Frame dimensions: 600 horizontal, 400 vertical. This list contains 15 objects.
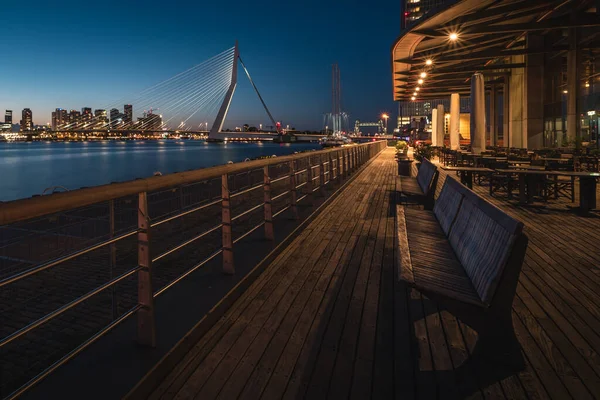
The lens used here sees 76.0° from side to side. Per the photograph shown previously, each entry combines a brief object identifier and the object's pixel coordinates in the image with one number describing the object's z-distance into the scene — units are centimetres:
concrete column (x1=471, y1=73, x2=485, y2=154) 1206
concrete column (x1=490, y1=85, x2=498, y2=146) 2628
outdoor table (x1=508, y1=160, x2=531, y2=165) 892
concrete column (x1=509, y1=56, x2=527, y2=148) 1891
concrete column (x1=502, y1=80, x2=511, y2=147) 2188
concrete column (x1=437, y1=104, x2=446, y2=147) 2130
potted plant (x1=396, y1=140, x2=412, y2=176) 1035
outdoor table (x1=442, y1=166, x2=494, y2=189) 767
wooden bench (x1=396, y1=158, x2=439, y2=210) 518
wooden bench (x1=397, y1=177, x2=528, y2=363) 183
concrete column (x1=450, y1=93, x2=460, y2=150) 1738
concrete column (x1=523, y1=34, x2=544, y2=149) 1792
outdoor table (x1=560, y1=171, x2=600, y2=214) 614
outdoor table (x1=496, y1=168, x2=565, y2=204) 696
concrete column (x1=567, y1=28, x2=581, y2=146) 1420
